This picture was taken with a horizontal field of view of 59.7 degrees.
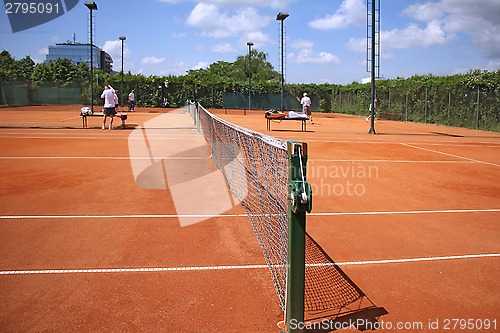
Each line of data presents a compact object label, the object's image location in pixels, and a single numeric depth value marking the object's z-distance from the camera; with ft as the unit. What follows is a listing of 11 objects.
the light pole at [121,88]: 138.72
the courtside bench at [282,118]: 67.54
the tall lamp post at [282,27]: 103.04
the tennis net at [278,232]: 12.35
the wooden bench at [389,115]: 114.05
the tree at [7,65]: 138.12
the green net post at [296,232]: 9.80
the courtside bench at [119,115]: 66.52
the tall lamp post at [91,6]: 87.47
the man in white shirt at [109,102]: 61.04
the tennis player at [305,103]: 86.02
